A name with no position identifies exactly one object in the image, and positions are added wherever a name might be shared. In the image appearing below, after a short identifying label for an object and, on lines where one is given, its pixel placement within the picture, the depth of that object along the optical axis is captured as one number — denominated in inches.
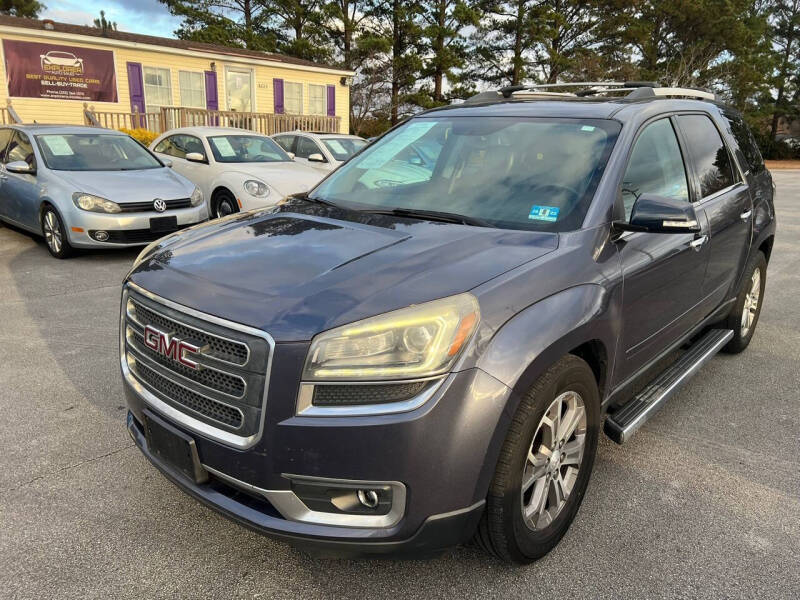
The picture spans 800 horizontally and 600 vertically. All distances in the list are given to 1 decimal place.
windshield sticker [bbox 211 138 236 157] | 390.0
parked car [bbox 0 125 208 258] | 279.0
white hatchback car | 333.4
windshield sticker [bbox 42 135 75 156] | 312.3
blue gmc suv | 75.3
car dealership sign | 693.3
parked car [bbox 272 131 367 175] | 469.4
